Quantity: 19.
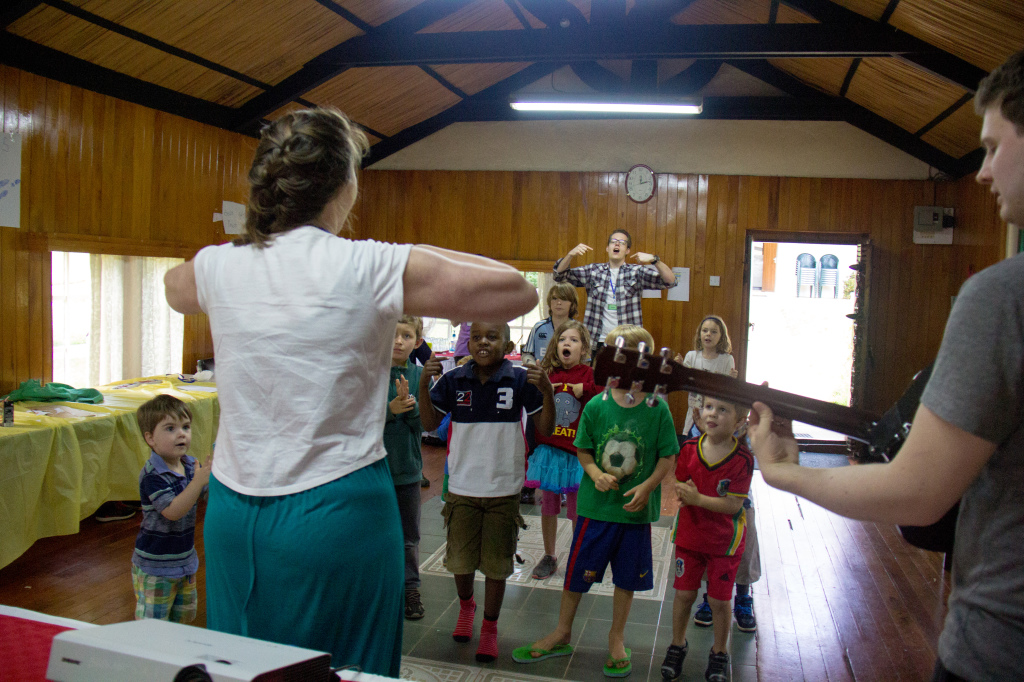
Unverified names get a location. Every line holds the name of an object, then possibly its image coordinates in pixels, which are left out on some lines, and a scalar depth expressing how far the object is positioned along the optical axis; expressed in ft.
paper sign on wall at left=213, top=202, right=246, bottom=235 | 21.47
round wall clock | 26.48
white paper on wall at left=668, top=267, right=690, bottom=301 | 26.09
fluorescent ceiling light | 22.03
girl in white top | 16.88
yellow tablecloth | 11.59
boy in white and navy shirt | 9.39
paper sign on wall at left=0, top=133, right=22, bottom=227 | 14.65
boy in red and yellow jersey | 8.82
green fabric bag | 14.20
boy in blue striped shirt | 8.28
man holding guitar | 2.63
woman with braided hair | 3.38
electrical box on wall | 24.71
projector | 2.63
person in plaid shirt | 20.01
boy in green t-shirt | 9.17
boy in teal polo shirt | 10.03
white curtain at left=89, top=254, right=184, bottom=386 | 19.33
